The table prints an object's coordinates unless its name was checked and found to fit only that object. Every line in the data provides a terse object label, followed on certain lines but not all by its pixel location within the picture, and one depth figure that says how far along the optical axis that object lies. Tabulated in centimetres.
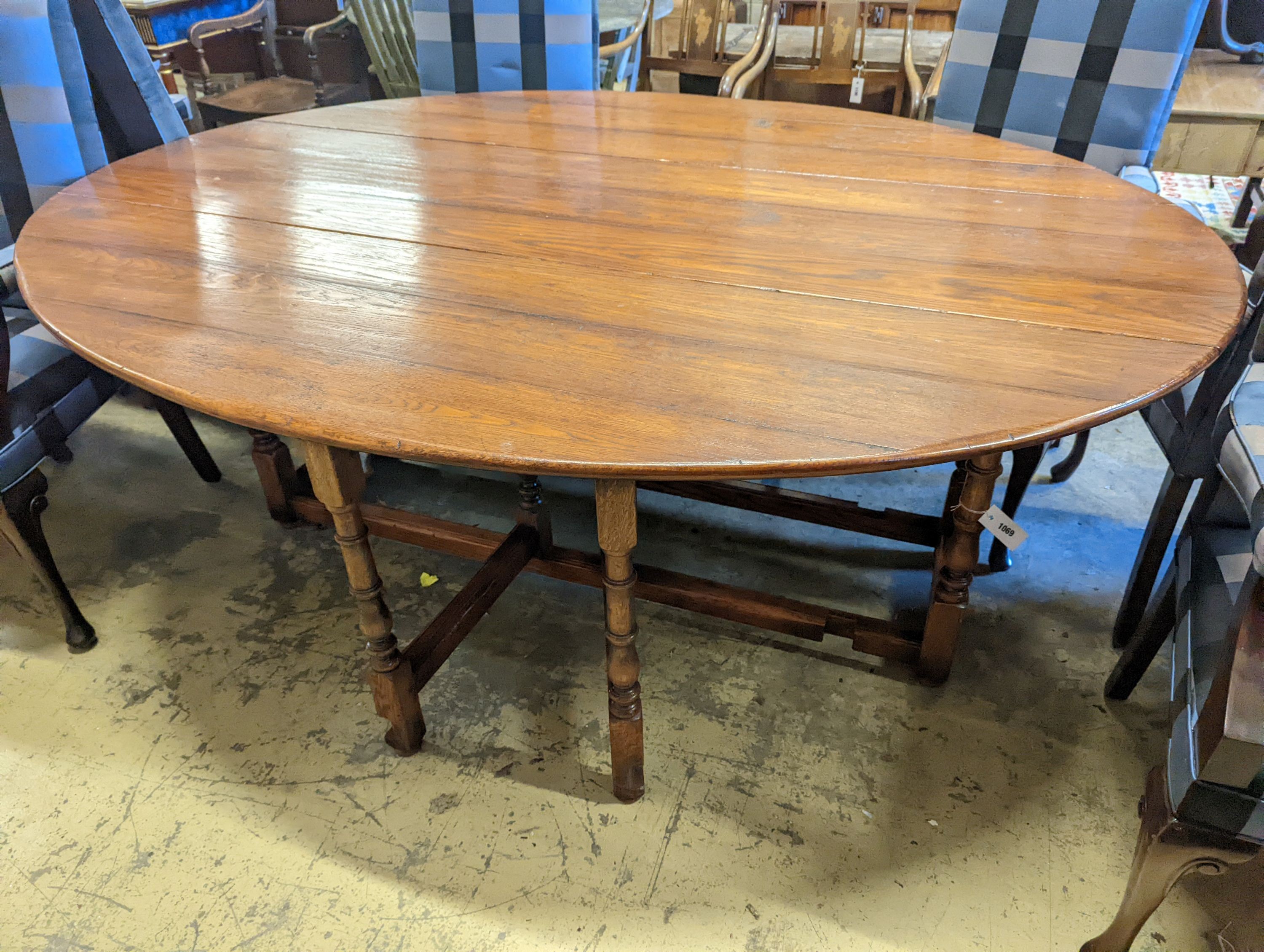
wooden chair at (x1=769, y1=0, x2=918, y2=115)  290
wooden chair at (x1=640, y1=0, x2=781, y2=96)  312
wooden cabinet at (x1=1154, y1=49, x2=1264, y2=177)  219
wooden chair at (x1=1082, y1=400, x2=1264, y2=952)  79
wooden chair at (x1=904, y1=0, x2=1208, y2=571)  161
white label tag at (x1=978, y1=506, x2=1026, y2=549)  114
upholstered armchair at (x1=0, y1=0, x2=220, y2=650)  141
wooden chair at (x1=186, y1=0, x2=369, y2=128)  292
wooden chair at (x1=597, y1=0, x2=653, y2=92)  268
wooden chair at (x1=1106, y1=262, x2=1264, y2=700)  114
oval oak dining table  82
